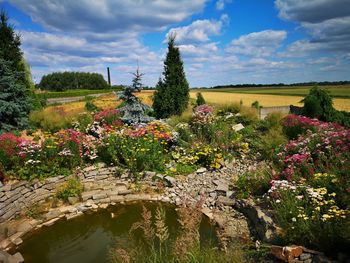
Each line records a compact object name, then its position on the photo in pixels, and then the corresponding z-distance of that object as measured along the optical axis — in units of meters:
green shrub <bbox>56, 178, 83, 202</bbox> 6.22
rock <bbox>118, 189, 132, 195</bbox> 6.50
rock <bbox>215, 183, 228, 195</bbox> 6.23
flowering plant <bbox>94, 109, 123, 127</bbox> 9.67
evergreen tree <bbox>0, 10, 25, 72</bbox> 12.38
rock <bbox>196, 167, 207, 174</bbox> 7.32
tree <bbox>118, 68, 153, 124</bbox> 10.16
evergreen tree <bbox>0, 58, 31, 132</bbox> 10.82
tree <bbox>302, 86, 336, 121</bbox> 10.05
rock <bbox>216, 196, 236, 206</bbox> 5.79
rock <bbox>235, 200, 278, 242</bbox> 4.19
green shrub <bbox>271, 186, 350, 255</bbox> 3.34
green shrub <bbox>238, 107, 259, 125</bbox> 10.56
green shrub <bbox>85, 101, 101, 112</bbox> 14.45
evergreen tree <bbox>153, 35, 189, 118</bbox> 11.97
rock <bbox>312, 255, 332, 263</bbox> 3.10
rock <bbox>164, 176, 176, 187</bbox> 6.76
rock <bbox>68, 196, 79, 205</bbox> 6.14
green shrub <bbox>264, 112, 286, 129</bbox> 9.62
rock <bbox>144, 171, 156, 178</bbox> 6.95
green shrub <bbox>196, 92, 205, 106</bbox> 14.60
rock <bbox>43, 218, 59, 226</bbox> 5.46
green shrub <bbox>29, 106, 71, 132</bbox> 10.92
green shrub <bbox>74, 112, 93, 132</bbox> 9.84
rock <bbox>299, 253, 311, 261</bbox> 3.32
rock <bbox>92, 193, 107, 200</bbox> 6.28
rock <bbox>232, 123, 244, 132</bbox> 9.53
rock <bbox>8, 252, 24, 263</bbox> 4.18
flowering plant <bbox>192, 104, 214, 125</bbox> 8.97
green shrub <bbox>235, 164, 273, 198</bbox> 5.82
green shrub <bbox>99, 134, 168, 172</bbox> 7.05
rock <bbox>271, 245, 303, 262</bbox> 3.38
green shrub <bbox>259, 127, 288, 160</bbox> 7.69
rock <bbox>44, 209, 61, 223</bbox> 5.65
